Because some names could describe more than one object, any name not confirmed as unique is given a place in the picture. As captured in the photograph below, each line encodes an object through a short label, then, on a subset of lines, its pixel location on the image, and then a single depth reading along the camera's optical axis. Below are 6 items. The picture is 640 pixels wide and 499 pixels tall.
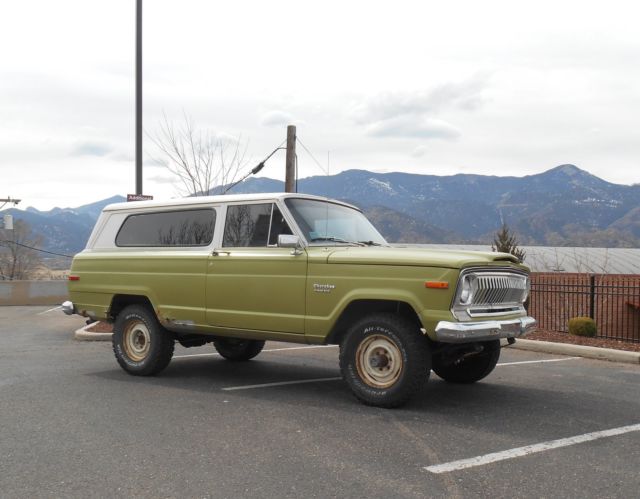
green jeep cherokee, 5.70
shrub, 11.76
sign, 13.50
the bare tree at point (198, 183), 19.00
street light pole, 14.76
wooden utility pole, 16.77
